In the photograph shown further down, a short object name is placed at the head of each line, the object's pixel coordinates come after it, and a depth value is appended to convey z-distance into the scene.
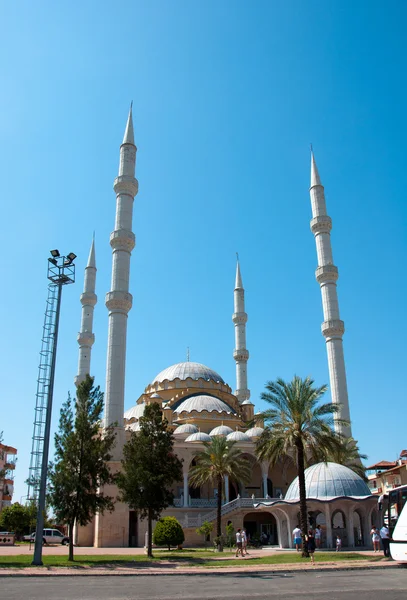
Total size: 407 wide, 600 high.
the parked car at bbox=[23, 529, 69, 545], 43.68
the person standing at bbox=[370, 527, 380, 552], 27.88
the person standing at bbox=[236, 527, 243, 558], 26.90
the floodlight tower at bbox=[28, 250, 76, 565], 21.14
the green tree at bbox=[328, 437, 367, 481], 38.32
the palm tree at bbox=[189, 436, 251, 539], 35.78
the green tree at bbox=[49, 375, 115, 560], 25.77
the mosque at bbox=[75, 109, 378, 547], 31.80
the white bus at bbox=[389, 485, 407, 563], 19.92
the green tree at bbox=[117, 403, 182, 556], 28.02
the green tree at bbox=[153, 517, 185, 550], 31.75
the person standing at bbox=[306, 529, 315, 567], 23.01
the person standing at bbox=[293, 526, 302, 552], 28.35
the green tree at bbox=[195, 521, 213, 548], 35.56
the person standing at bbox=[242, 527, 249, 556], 27.02
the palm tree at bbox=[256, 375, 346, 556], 27.38
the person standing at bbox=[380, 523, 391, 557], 23.95
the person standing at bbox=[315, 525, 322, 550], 29.55
